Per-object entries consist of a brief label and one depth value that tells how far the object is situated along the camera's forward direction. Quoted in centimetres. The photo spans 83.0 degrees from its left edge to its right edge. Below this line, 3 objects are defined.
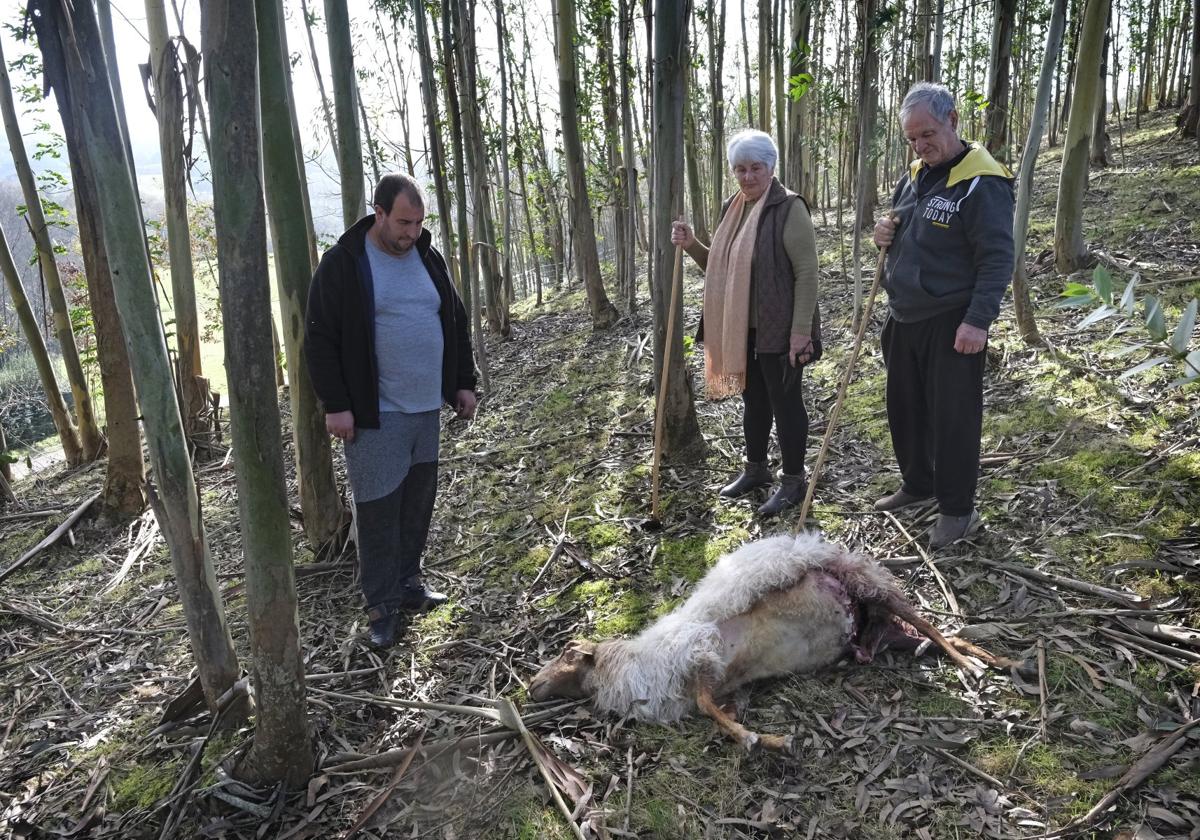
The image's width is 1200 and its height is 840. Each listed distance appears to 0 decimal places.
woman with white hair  363
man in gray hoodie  301
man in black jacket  295
